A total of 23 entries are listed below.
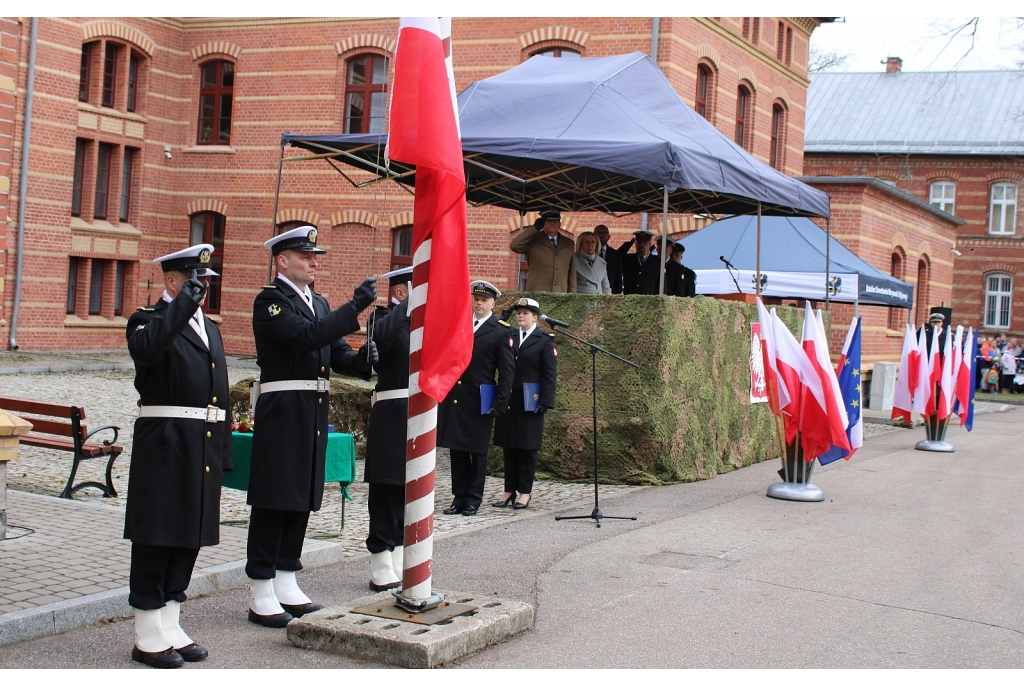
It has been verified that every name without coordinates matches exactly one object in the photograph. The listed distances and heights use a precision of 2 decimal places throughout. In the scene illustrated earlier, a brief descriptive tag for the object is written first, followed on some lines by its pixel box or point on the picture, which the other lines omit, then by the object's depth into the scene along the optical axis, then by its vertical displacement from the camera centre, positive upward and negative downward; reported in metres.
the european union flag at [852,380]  11.88 -0.12
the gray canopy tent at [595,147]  11.50 +2.26
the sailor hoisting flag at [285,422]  5.72 -0.45
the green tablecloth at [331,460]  7.90 -0.89
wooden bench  9.02 -0.93
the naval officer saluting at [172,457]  5.00 -0.60
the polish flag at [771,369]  10.69 -0.04
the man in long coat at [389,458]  6.62 -0.70
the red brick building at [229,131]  23.16 +4.56
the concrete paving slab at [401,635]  5.09 -1.39
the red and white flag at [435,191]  5.58 +0.79
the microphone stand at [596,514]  9.05 -1.32
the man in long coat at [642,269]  14.29 +1.16
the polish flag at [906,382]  16.56 -0.14
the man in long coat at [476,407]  9.46 -0.52
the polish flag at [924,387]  16.25 -0.19
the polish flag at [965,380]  17.14 -0.05
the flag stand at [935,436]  16.08 -0.89
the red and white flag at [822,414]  10.58 -0.44
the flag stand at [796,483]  10.73 -1.15
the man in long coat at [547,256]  12.98 +1.12
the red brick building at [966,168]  42.50 +7.97
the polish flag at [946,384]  16.11 -0.12
